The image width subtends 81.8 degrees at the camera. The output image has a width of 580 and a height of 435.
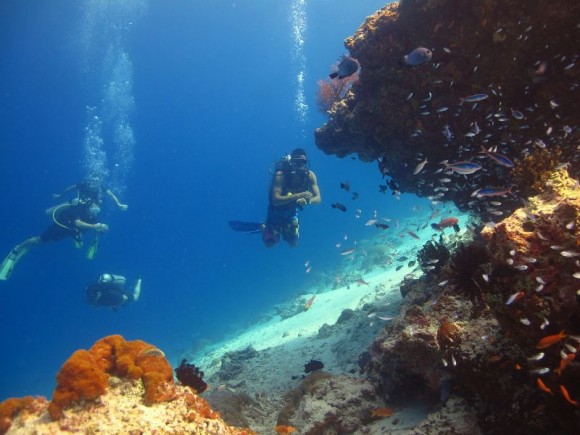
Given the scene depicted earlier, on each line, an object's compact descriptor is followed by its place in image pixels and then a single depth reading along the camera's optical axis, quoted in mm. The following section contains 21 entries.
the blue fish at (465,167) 4630
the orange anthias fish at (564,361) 2521
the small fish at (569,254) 2883
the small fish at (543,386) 2520
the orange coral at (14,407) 3366
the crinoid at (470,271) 3861
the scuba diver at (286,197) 11578
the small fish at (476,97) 5270
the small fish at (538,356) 2570
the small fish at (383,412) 4391
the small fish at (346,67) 6309
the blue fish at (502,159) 4309
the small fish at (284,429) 4665
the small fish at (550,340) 2597
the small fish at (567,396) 2510
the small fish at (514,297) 2955
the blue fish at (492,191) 4323
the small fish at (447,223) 7178
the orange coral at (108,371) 3309
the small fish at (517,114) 5641
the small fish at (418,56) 5551
